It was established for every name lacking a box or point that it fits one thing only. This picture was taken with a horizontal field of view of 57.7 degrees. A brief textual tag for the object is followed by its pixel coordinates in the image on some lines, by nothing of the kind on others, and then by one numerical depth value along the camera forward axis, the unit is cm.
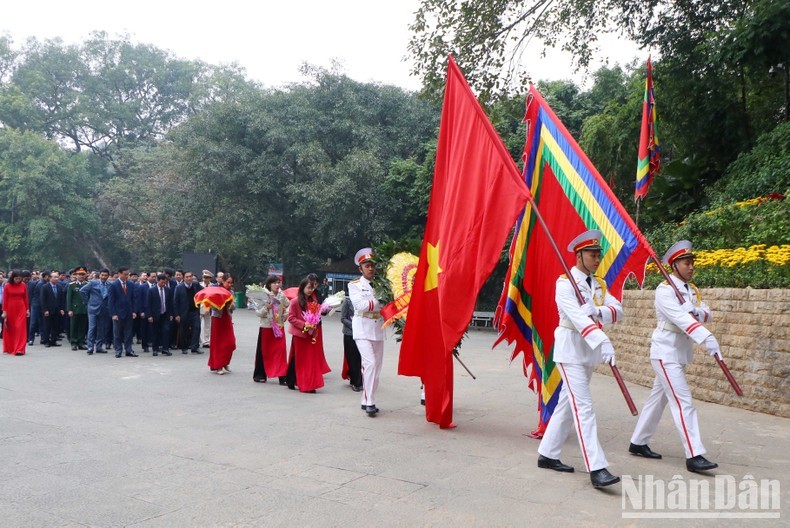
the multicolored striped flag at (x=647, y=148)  1451
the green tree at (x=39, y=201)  4094
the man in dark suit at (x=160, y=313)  1480
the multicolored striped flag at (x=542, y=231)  668
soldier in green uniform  1534
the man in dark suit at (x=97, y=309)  1467
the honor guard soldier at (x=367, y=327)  836
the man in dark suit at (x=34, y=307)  1638
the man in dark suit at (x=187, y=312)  1509
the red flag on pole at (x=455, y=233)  649
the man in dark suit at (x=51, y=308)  1596
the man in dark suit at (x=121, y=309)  1423
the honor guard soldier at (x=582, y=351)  529
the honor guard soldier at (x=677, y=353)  579
